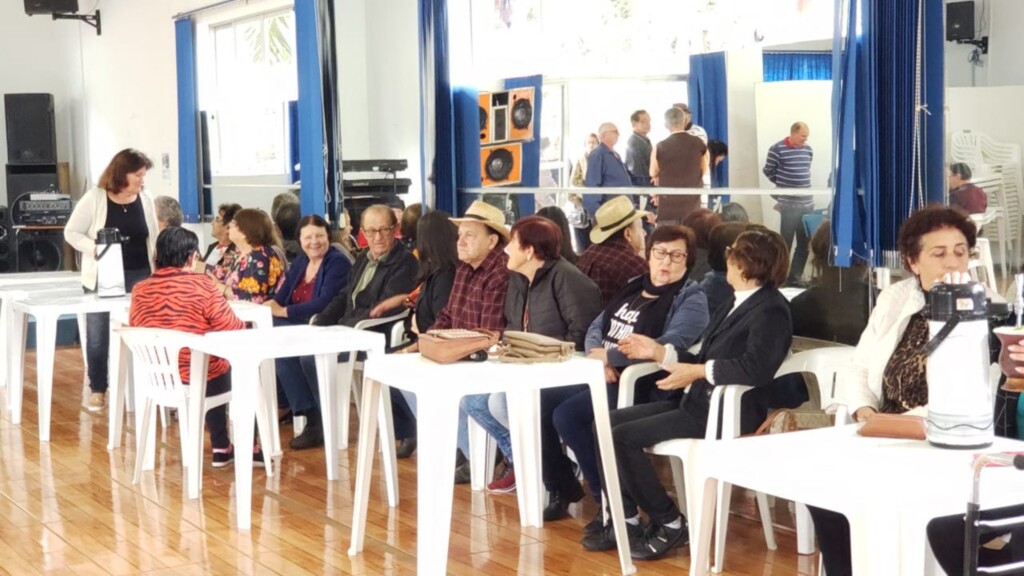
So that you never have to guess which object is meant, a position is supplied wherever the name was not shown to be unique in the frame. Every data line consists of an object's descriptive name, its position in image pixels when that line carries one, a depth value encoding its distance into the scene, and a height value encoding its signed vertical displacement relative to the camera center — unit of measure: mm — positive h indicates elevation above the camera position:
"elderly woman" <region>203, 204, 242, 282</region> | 7012 -308
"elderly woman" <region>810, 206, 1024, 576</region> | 3352 -407
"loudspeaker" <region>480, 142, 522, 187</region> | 6516 +69
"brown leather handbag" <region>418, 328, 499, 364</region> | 3945 -505
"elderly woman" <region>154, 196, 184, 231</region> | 7953 -159
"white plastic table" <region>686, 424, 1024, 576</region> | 2279 -569
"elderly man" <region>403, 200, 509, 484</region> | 4949 -377
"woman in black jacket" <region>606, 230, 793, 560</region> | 3975 -604
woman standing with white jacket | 6785 -187
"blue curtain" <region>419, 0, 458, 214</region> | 6832 +467
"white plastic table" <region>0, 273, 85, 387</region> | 6750 -545
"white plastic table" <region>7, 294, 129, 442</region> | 6090 -612
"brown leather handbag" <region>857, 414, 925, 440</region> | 2717 -542
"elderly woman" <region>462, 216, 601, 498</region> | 4621 -479
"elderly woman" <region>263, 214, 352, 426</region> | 6012 -490
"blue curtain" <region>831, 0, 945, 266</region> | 4191 +143
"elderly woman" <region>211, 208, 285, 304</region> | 6367 -384
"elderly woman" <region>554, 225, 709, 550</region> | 4277 -522
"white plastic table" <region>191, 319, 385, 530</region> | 4570 -603
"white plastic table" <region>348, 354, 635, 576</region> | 3668 -684
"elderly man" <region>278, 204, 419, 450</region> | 5852 -490
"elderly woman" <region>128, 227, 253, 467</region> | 5133 -456
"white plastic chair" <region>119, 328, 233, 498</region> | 4969 -750
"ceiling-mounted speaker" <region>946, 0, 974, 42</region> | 4078 +461
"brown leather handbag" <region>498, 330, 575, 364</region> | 3914 -519
